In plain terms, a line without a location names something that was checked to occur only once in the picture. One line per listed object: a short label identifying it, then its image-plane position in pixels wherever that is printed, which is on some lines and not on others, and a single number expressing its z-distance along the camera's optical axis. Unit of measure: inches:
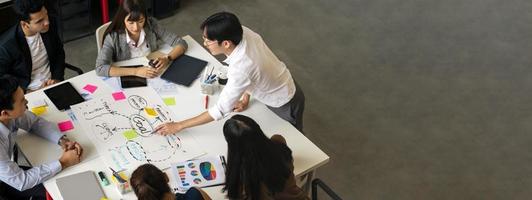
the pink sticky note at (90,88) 131.9
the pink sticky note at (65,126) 122.5
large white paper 118.9
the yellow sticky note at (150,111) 127.8
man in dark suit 133.2
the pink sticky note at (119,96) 130.6
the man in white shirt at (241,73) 116.6
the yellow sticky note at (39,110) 125.3
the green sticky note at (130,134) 122.4
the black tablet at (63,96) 127.6
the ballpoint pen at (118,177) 113.0
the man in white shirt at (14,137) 110.8
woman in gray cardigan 134.7
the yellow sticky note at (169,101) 130.9
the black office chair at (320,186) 122.8
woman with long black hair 102.4
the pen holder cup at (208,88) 132.6
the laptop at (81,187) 110.9
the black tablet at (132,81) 133.5
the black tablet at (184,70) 136.2
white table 116.0
